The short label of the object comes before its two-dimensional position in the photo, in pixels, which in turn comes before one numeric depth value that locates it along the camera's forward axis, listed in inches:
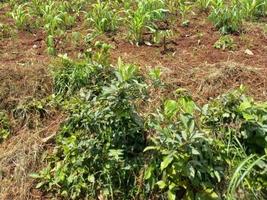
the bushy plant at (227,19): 198.2
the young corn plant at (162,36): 192.4
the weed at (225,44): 187.8
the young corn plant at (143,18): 191.8
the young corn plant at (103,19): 201.3
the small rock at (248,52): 183.3
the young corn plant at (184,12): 209.8
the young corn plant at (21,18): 206.7
